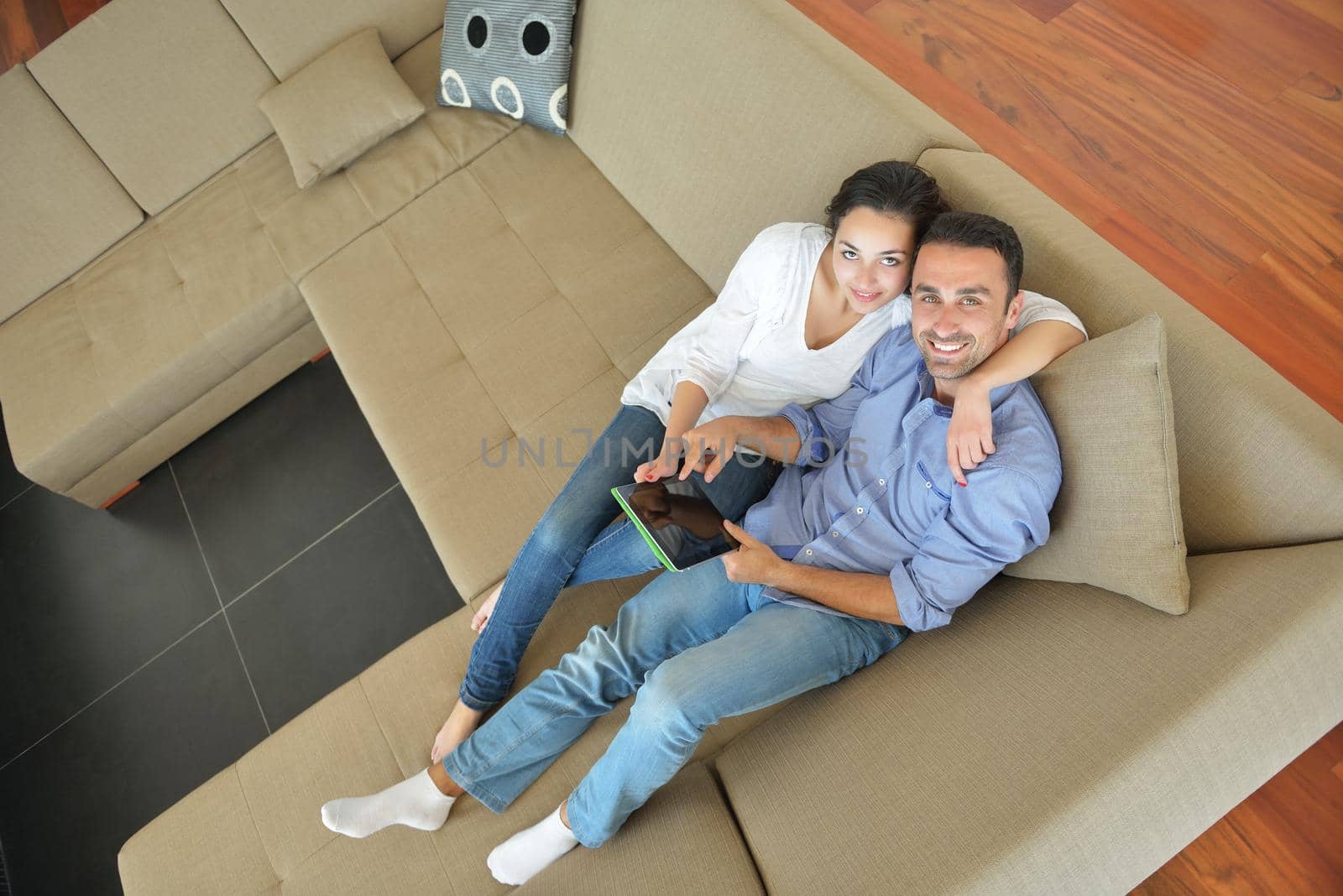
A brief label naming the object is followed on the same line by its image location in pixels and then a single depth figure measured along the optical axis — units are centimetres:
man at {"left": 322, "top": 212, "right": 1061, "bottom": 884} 124
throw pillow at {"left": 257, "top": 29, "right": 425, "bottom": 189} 228
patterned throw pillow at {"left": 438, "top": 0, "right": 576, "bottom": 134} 210
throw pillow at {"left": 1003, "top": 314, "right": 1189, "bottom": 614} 110
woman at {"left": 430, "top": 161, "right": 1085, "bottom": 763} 148
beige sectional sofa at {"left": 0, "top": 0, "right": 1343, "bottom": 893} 105
